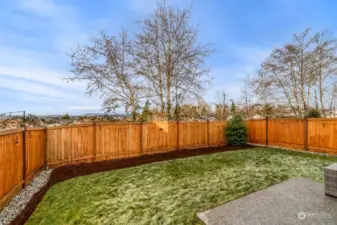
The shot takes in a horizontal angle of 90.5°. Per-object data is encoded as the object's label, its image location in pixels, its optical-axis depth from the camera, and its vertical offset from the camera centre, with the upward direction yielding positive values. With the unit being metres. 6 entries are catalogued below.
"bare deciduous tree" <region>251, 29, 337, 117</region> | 9.41 +2.42
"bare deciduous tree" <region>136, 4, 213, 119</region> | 8.66 +2.99
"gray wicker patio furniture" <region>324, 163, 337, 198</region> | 2.72 -1.14
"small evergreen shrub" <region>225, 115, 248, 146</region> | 8.43 -1.01
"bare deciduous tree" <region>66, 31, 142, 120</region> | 7.94 +2.12
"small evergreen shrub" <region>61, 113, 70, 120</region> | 6.99 -0.14
